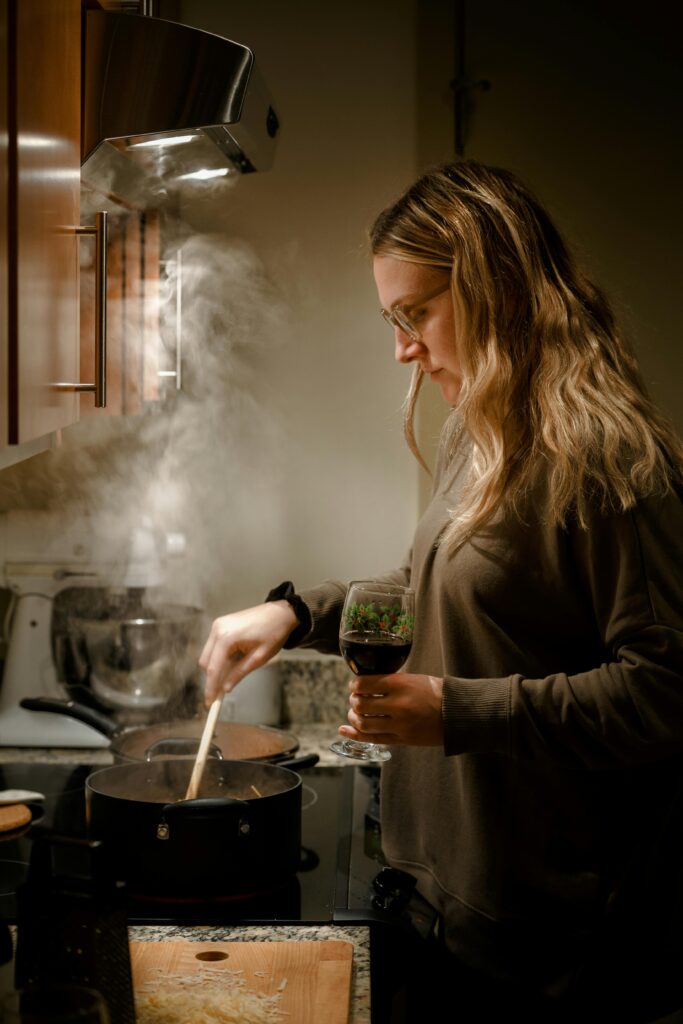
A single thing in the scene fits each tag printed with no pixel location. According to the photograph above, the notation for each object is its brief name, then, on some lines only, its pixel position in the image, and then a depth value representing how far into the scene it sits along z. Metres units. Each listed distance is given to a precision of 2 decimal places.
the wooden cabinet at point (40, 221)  0.96
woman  1.13
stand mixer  2.10
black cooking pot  1.28
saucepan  1.71
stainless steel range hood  1.39
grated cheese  1.00
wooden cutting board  1.04
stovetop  1.29
